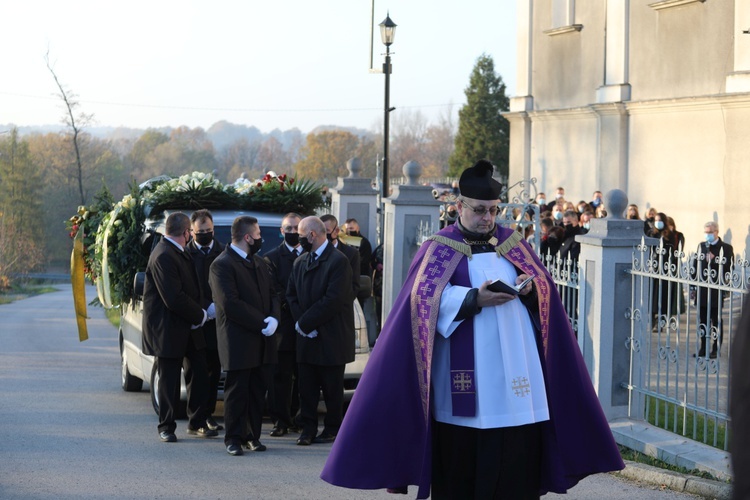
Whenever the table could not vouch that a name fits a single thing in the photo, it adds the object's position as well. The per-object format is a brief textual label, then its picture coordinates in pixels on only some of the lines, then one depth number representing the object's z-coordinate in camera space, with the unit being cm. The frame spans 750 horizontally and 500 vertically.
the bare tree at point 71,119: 4041
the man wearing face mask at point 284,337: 1013
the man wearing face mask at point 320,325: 968
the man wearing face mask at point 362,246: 1527
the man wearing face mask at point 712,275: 769
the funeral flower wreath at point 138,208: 1200
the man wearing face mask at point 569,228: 1487
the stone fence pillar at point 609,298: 912
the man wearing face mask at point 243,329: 924
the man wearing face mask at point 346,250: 1030
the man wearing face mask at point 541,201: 2197
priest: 579
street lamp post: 2123
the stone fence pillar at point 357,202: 1839
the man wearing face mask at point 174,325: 974
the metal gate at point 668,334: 772
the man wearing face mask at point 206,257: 1009
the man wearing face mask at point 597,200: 2167
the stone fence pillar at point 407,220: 1398
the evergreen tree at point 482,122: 5947
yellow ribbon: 1322
